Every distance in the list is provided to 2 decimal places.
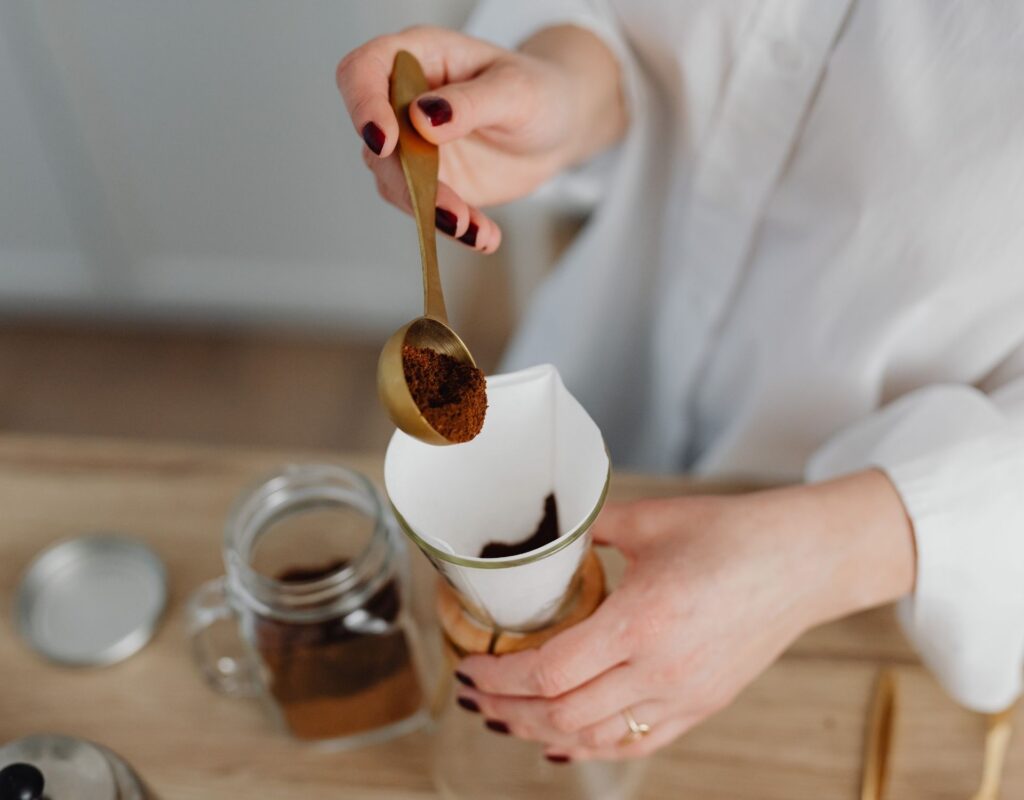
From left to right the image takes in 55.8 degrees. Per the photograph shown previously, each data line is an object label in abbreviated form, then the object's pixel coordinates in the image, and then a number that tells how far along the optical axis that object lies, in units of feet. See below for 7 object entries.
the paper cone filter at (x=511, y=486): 1.36
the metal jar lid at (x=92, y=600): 2.02
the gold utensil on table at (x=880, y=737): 1.75
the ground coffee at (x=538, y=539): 1.56
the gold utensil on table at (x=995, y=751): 1.74
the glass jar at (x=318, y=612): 1.70
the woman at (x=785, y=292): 1.61
